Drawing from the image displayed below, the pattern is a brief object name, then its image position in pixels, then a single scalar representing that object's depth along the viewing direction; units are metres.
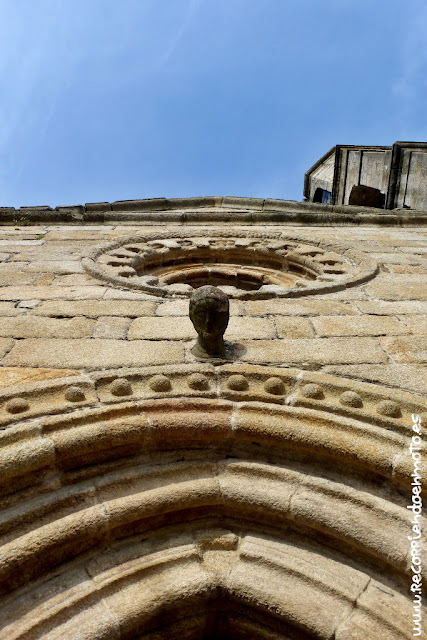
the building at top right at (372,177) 10.13
